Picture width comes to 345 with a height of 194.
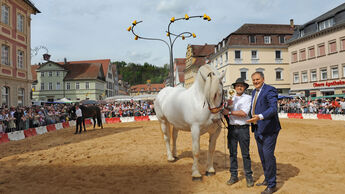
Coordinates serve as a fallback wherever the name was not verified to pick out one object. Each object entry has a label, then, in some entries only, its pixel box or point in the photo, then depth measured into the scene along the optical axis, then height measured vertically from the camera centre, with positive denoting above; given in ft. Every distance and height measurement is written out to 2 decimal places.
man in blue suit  13.60 -1.57
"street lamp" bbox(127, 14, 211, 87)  51.47 +17.36
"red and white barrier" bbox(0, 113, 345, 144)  42.42 -5.56
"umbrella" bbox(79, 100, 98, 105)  95.17 +0.91
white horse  14.97 -0.52
